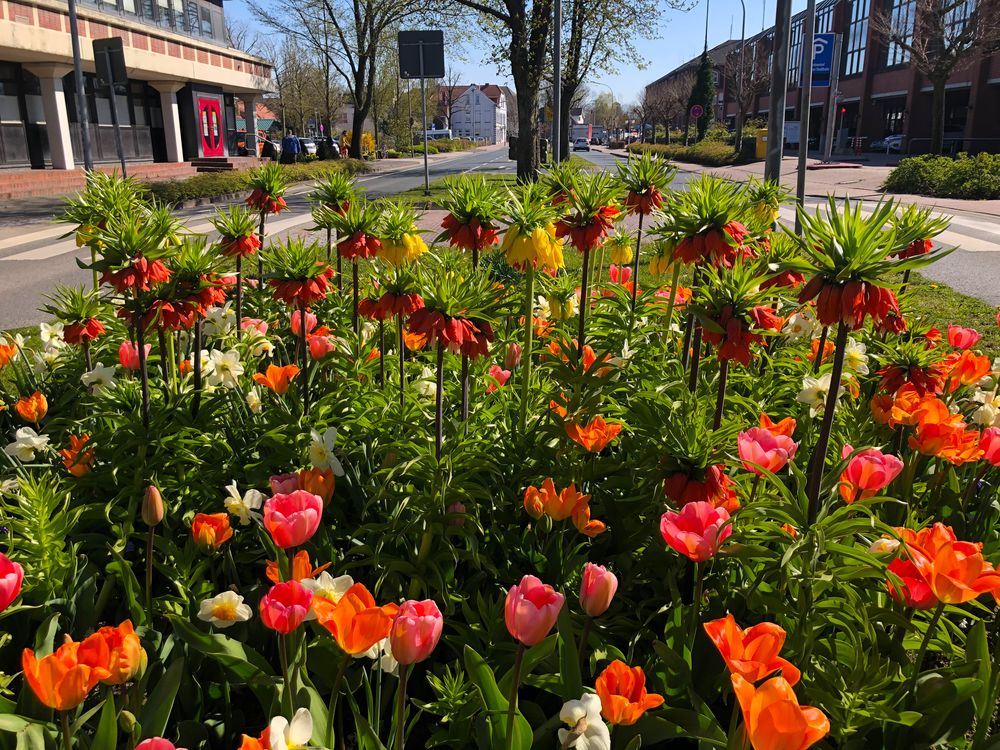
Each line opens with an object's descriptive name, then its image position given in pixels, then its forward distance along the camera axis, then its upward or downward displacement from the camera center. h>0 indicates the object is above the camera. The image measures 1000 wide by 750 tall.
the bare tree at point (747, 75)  41.12 +4.68
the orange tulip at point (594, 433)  1.89 -0.65
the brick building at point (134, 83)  19.97 +2.52
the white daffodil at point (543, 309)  3.45 -0.65
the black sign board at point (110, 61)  11.63 +1.49
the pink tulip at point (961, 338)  2.71 -0.62
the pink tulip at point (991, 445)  1.99 -0.73
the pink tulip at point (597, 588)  1.31 -0.70
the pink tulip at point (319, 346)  2.73 -0.63
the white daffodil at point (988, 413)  2.37 -0.77
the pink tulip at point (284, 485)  1.72 -0.70
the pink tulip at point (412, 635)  1.14 -0.67
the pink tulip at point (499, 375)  2.73 -0.73
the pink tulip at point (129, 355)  2.57 -0.61
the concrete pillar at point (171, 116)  27.28 +1.59
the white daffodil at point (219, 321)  3.09 -0.61
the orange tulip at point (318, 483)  1.74 -0.70
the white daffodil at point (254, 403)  2.65 -0.79
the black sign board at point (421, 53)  12.06 +1.60
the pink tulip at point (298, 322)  2.78 -0.56
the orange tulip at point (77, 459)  2.22 -0.82
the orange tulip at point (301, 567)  1.38 -0.69
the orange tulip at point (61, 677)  1.10 -0.70
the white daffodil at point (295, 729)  1.09 -0.78
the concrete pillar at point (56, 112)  20.66 +1.34
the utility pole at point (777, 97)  7.20 +0.53
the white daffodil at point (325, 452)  1.96 -0.71
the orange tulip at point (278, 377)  2.36 -0.64
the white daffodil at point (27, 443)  2.37 -0.82
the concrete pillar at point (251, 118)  35.16 +1.92
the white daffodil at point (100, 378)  2.51 -0.67
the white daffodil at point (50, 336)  3.51 -0.75
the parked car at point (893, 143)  39.00 +0.50
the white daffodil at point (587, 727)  1.19 -0.84
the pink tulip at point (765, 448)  1.64 -0.61
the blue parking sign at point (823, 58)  20.98 +2.68
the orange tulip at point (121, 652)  1.20 -0.74
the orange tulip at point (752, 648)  1.09 -0.69
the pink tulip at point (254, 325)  3.19 -0.66
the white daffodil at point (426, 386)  2.57 -0.72
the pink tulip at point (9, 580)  1.28 -0.67
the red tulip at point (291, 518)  1.43 -0.64
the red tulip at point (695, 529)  1.40 -0.65
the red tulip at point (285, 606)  1.23 -0.68
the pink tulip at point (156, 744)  1.03 -0.74
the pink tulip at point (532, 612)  1.17 -0.66
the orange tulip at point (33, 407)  2.63 -0.79
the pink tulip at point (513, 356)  2.71 -0.66
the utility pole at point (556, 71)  14.29 +1.60
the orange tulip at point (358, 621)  1.15 -0.66
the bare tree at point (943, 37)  24.98 +3.67
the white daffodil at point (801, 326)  2.87 -0.61
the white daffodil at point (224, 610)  1.55 -0.86
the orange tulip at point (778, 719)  0.96 -0.68
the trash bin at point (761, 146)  31.88 +0.36
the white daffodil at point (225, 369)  2.60 -0.67
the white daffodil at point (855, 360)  2.58 -0.66
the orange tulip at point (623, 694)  1.21 -0.81
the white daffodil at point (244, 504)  1.83 -0.78
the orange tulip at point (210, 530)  1.73 -0.79
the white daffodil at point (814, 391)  2.34 -0.68
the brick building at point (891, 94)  34.12 +2.97
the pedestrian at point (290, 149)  31.45 +0.47
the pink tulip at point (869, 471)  1.63 -0.64
